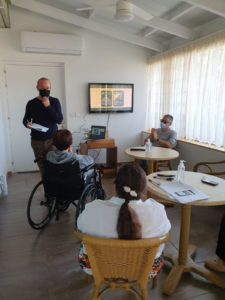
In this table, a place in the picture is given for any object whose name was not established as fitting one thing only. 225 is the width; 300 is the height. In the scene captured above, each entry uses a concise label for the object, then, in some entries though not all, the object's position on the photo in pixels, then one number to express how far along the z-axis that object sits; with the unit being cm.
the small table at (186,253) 155
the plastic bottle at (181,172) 186
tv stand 386
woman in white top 103
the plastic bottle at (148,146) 293
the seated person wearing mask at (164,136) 345
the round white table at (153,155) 262
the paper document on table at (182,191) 149
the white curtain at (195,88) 303
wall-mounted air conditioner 374
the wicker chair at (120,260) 97
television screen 437
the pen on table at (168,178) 185
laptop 393
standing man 251
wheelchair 203
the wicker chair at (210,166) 278
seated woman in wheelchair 206
